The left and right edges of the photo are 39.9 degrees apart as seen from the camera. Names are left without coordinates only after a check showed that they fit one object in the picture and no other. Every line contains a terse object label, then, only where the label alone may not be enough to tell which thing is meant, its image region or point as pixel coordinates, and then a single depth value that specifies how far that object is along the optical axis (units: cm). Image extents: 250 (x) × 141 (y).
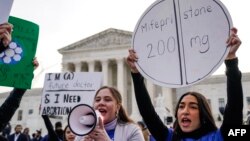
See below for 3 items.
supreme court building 4547
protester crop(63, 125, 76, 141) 405
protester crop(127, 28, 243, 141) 219
